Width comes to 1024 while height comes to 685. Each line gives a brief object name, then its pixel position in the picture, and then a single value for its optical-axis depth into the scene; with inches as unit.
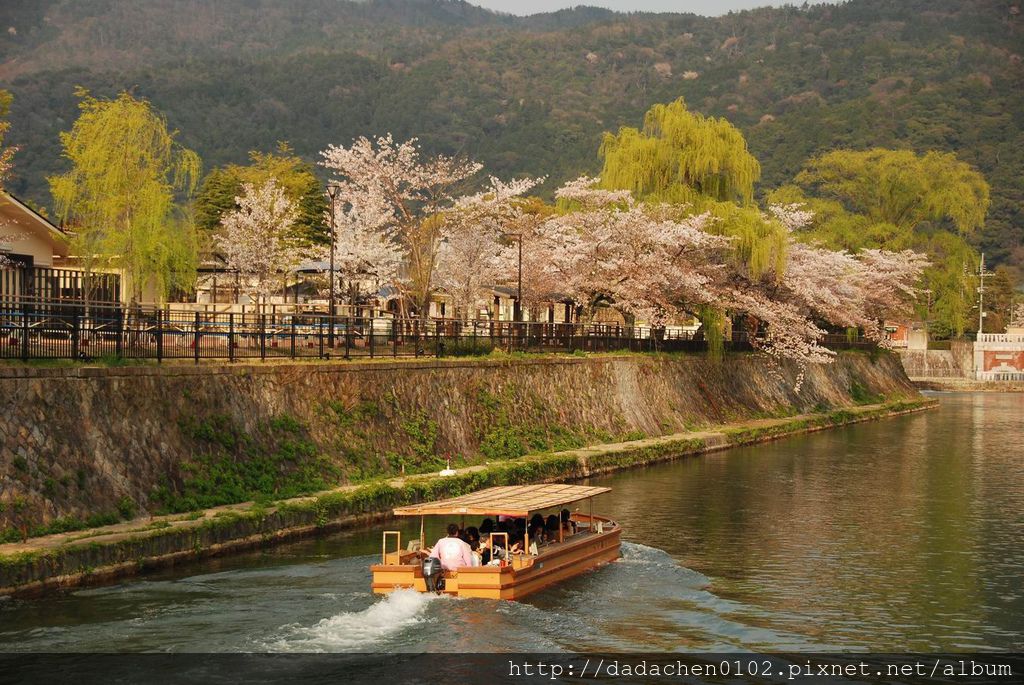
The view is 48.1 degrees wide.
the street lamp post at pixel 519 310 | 1914.4
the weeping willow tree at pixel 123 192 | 1766.7
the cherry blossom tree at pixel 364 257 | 2377.0
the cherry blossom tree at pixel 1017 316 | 5670.8
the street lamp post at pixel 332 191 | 1533.6
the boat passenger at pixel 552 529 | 965.8
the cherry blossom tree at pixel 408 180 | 2036.2
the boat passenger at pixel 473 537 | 901.8
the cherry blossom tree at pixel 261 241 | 2652.6
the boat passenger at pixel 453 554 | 849.5
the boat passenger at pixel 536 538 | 895.1
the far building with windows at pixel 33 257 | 1555.1
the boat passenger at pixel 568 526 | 991.6
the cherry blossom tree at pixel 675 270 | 2143.2
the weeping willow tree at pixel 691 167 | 2294.5
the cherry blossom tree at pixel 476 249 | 2224.4
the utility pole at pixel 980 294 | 4470.5
